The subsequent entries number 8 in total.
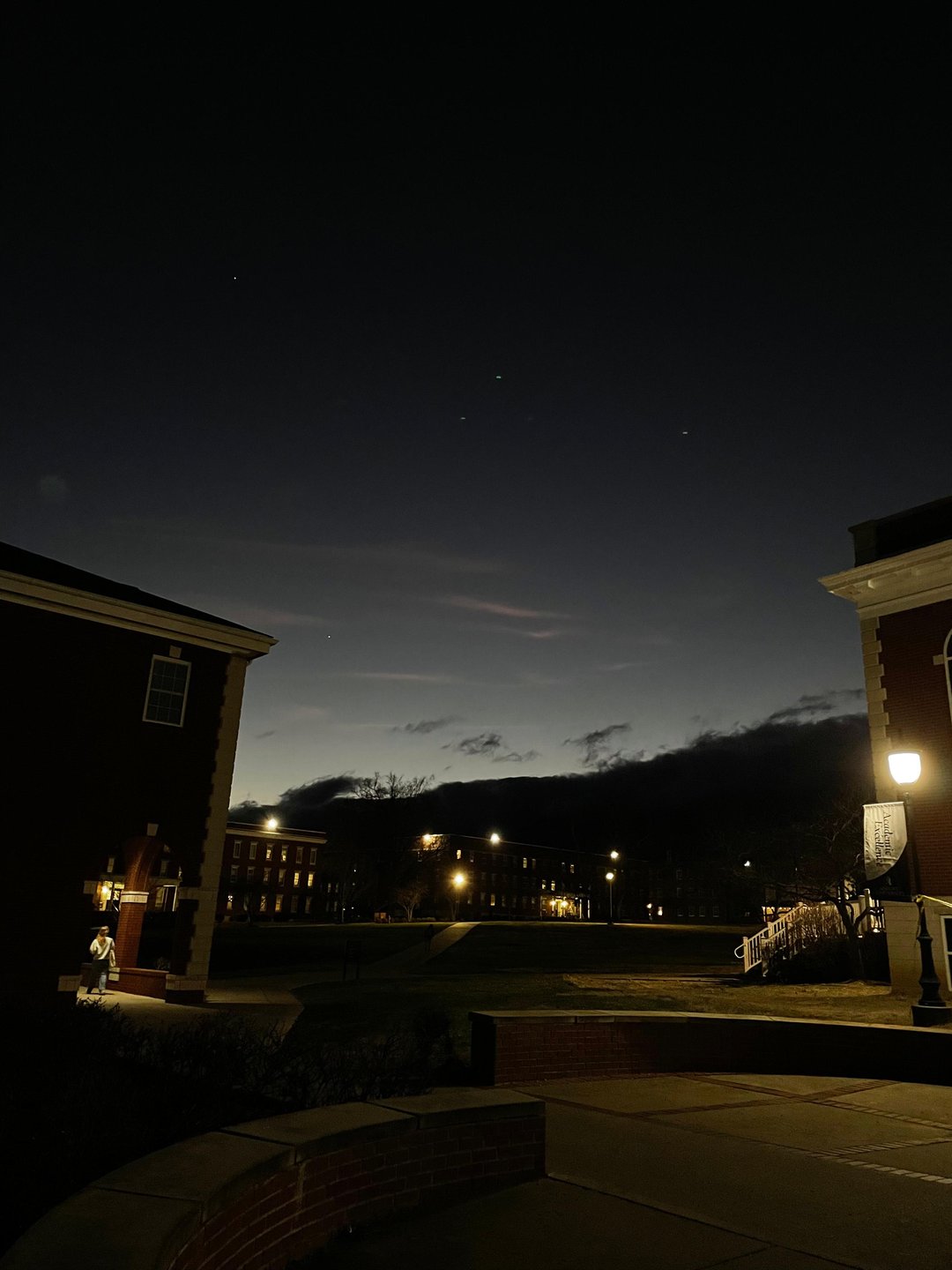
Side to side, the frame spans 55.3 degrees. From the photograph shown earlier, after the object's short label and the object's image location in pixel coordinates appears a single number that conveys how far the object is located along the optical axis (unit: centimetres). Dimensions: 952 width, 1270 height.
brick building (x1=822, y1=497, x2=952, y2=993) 1973
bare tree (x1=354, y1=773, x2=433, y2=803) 9912
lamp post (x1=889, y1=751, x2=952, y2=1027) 1380
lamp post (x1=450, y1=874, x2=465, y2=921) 12121
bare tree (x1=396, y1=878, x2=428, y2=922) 9962
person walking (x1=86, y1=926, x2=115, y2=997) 2277
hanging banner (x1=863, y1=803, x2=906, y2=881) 1675
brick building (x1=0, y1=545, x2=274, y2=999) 2086
